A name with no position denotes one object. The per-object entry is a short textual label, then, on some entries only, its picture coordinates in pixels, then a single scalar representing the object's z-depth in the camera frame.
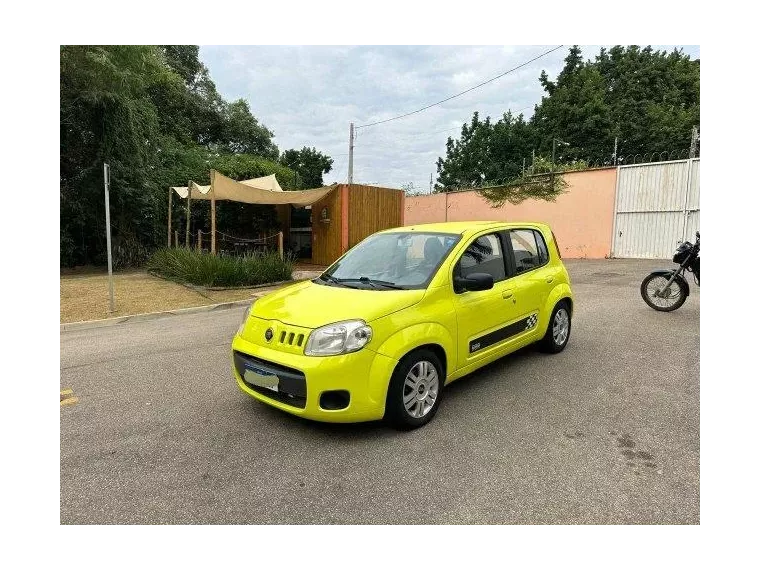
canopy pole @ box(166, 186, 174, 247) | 14.68
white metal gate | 13.12
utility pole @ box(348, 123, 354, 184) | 26.18
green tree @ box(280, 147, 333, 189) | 36.97
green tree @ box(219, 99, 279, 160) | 30.95
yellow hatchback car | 3.04
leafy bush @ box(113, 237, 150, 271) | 15.32
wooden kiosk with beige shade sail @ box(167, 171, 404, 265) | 13.25
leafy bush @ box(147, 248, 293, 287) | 10.68
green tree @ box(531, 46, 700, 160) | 26.94
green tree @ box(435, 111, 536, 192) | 37.09
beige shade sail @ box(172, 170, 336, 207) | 11.87
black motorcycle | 6.82
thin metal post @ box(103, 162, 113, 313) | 7.20
